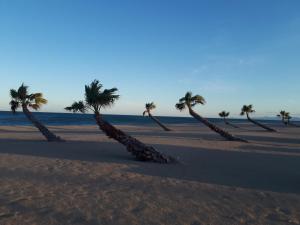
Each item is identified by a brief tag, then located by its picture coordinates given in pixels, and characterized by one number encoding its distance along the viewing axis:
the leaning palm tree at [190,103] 25.65
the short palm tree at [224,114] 59.24
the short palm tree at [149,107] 40.75
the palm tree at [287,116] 63.54
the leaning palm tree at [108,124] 10.92
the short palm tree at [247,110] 45.15
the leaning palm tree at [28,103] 17.53
